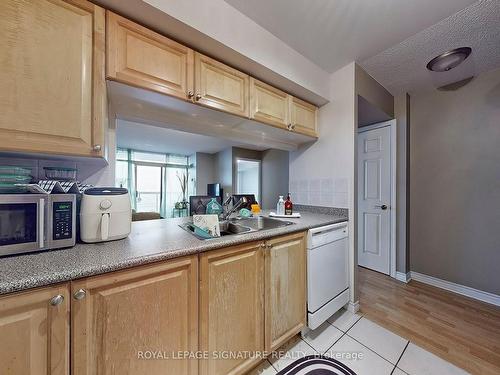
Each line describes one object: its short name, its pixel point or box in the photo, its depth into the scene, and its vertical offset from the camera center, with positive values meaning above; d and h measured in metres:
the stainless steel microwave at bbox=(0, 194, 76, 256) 0.71 -0.14
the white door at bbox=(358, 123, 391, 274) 2.44 -0.14
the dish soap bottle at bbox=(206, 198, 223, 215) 1.67 -0.18
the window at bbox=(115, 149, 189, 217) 4.95 +0.28
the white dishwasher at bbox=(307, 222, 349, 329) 1.42 -0.69
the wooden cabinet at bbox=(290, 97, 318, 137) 1.83 +0.73
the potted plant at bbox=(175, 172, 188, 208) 5.37 +0.20
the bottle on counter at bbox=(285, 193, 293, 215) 1.88 -0.20
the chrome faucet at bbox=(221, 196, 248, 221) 1.66 -0.19
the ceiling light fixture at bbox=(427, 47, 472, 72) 1.60 +1.13
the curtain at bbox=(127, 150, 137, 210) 4.91 +0.24
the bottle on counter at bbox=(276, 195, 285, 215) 1.96 -0.20
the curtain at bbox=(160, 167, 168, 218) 5.43 -0.26
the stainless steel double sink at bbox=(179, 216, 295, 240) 1.43 -0.31
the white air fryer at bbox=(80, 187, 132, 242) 0.88 -0.12
